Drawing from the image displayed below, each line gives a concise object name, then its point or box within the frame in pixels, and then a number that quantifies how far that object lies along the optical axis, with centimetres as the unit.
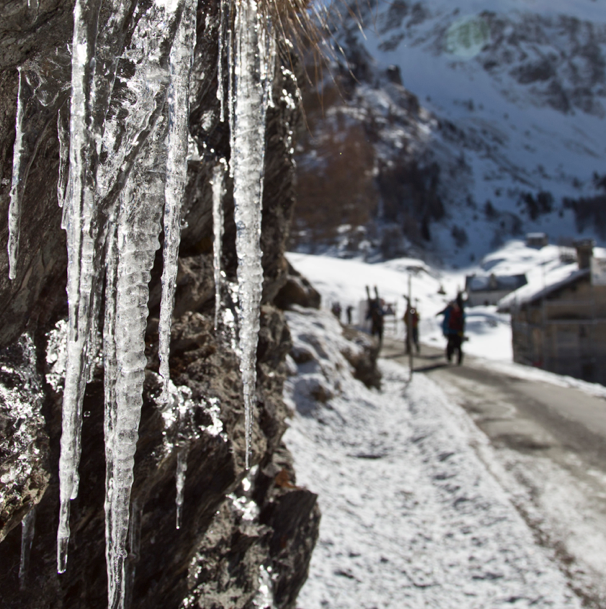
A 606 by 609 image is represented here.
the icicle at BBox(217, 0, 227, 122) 218
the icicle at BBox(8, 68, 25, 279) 146
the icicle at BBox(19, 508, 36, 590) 171
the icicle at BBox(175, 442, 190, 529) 225
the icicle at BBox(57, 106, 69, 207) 156
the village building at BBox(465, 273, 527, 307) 5831
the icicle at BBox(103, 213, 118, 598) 172
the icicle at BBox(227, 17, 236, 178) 222
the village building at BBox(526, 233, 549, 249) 8356
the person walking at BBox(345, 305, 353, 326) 2895
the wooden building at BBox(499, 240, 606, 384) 1870
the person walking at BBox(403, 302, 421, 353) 1356
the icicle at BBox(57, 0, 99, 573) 144
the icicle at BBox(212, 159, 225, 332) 259
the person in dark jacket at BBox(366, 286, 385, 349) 1481
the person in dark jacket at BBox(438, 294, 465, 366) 1161
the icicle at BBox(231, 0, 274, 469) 225
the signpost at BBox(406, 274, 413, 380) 1319
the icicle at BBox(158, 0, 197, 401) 177
